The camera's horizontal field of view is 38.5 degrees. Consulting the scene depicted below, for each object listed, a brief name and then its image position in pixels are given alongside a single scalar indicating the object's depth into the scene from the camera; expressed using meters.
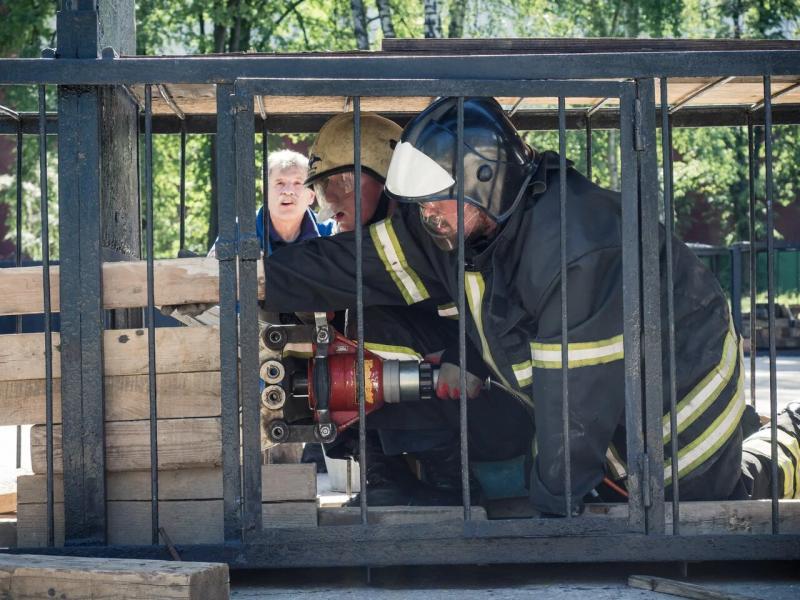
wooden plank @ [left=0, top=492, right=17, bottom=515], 4.33
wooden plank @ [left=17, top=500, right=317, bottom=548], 3.65
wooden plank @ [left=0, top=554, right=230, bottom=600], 2.90
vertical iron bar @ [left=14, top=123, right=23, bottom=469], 4.91
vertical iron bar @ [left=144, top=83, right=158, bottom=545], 3.52
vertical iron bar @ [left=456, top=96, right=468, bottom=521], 3.52
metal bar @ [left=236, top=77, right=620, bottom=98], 3.49
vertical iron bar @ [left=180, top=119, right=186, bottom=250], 5.21
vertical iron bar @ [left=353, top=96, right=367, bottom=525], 3.49
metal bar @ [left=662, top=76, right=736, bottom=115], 4.30
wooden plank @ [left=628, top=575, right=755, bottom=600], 3.34
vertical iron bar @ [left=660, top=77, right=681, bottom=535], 3.57
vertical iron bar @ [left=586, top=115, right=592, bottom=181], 5.28
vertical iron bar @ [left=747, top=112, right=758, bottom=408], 5.00
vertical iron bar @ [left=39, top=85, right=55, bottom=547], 3.51
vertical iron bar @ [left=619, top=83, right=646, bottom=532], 3.54
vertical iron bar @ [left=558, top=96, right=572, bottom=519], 3.46
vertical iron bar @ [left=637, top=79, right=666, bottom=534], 3.58
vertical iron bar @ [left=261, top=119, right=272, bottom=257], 4.97
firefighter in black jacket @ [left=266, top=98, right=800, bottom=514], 3.60
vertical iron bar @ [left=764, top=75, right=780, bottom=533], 3.61
